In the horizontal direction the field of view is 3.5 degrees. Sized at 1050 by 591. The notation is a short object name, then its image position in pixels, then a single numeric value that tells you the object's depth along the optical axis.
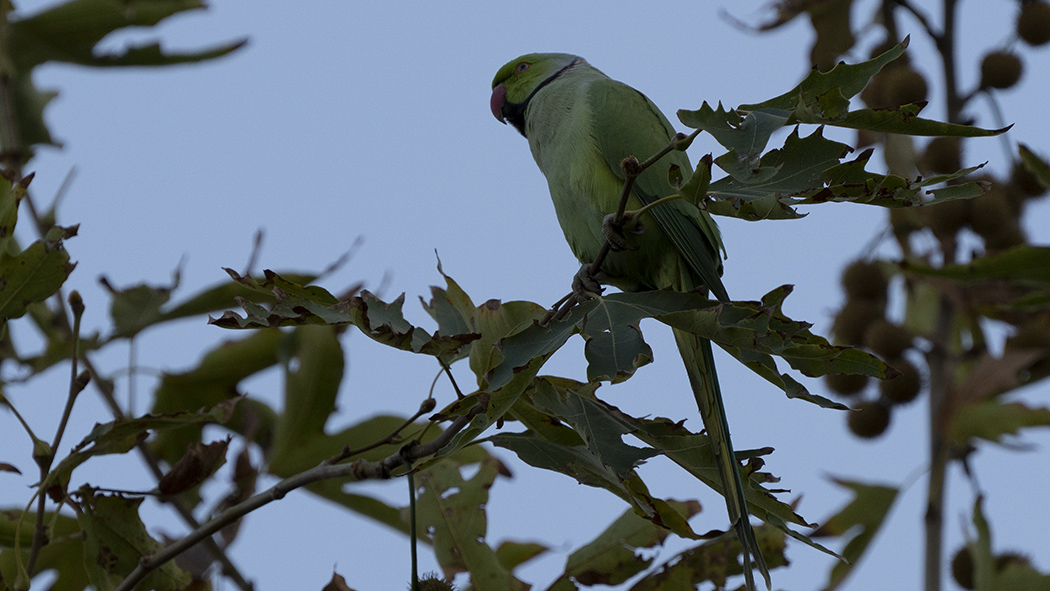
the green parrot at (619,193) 10.42
